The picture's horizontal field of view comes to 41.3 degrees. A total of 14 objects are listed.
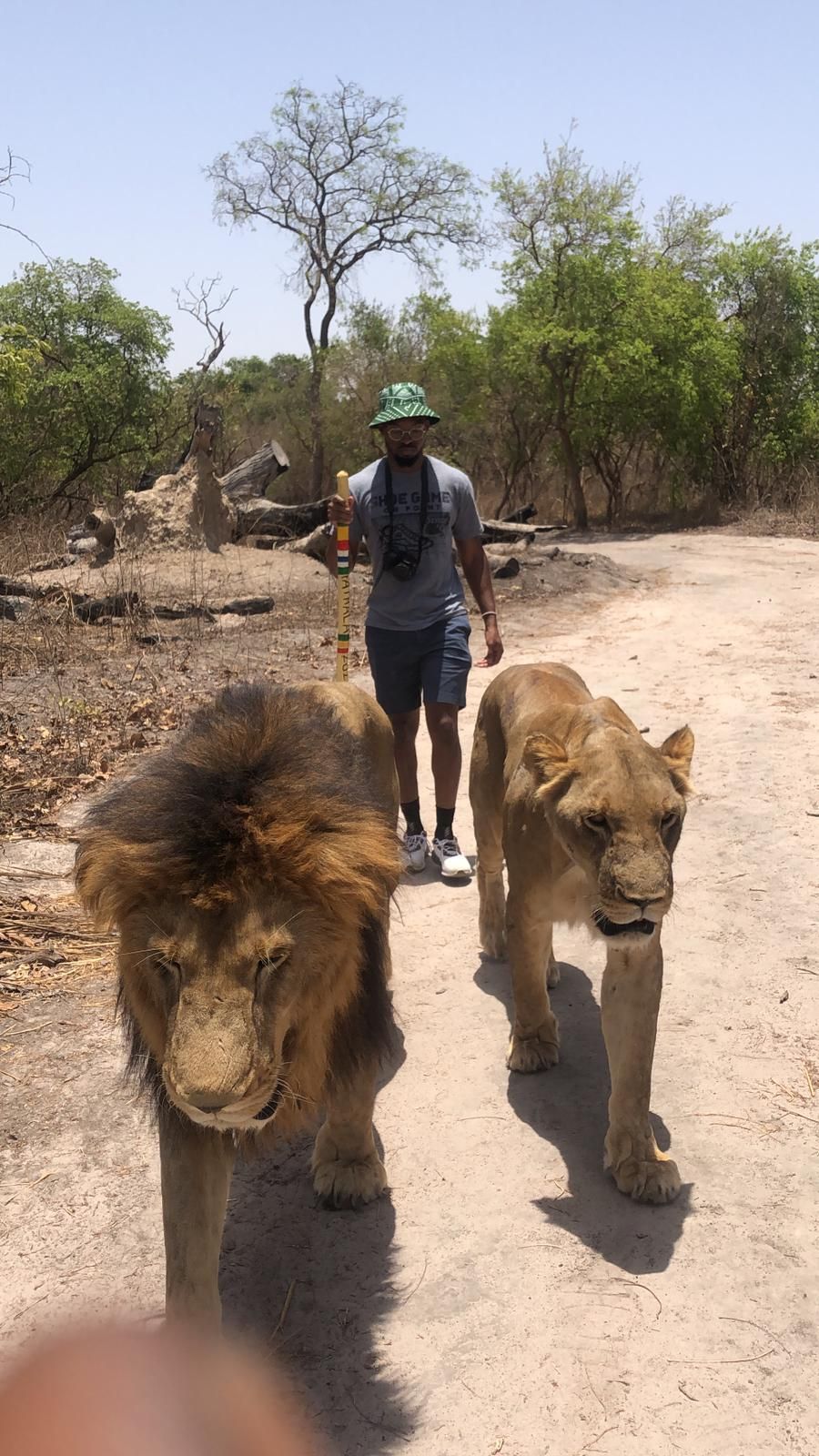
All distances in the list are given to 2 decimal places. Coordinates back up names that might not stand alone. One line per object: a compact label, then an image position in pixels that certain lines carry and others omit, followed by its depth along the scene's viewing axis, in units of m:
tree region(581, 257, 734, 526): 23.20
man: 5.55
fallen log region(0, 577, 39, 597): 11.80
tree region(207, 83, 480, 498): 33.09
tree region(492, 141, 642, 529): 23.28
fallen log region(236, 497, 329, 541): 18.02
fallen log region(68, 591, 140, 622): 11.53
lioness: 2.92
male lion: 2.16
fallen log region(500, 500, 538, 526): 26.36
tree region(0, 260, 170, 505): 22.12
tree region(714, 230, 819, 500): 24.58
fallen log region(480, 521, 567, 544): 20.30
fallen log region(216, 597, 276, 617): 12.82
